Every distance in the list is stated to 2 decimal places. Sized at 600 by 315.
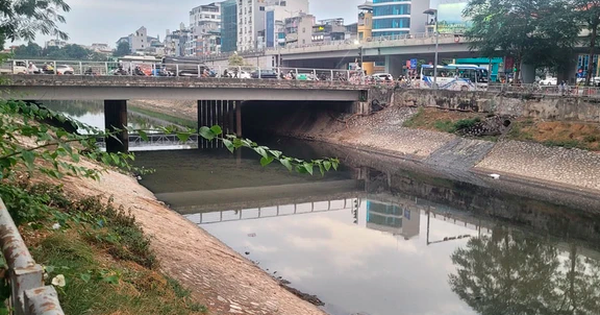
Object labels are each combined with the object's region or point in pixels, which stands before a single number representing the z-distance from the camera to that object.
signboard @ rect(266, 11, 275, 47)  132.50
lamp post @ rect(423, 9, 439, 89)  107.36
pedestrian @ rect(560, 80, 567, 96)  36.74
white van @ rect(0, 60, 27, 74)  37.72
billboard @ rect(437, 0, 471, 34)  92.62
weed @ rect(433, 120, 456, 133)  40.94
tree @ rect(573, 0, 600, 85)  40.81
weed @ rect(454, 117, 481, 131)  39.91
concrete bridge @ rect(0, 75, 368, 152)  36.53
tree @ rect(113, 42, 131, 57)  192.70
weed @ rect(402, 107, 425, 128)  44.92
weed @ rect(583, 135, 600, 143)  31.80
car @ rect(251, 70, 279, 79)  49.48
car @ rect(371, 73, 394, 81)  53.27
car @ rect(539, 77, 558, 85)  62.88
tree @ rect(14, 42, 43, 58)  133.44
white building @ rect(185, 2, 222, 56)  156.88
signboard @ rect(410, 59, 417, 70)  79.00
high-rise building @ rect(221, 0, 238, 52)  143.62
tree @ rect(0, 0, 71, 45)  26.95
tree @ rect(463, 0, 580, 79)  43.38
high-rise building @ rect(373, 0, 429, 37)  107.06
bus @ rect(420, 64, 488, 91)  51.69
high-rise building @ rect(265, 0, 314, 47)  132.75
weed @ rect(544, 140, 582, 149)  32.25
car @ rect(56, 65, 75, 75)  40.11
